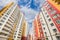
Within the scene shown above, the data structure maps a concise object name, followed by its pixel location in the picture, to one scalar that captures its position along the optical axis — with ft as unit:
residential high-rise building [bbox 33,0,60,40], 30.38
